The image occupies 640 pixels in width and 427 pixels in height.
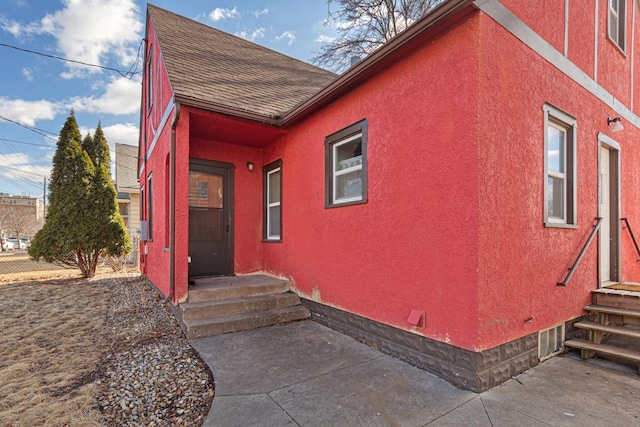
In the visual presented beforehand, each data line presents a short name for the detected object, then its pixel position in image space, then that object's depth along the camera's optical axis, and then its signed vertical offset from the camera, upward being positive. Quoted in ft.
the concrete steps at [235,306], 14.46 -4.73
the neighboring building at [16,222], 92.65 -2.35
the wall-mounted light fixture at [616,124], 15.44 +4.64
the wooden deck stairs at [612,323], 11.19 -4.44
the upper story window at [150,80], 26.60 +12.32
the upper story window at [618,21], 17.84 +11.40
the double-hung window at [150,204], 25.91 +0.90
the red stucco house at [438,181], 9.77 +1.57
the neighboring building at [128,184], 50.83 +5.34
